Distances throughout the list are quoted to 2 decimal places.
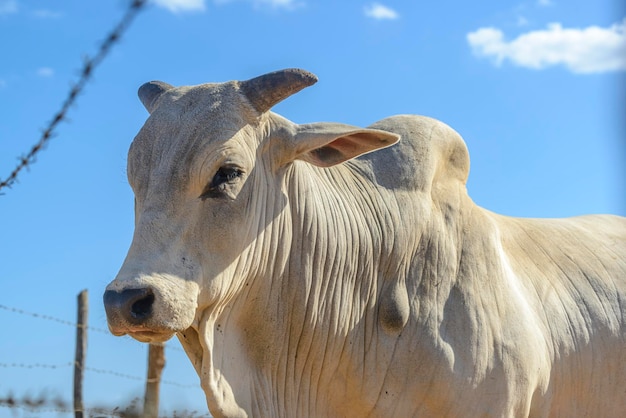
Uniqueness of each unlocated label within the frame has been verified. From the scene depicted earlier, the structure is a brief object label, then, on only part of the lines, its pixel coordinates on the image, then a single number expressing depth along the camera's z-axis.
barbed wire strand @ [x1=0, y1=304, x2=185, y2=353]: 8.71
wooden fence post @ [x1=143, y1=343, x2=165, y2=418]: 9.45
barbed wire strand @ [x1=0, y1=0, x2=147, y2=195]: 2.52
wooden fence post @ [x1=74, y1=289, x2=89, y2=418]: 9.59
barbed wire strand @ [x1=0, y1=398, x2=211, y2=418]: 7.49
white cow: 4.19
